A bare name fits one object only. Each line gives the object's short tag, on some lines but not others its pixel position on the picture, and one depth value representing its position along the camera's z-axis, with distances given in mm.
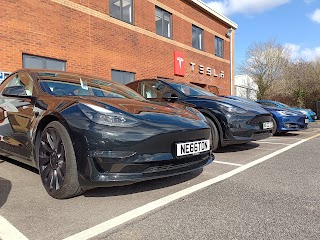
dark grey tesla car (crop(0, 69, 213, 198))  2559
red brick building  8070
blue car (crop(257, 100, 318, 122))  10036
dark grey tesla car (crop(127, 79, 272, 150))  4820
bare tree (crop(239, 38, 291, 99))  32562
